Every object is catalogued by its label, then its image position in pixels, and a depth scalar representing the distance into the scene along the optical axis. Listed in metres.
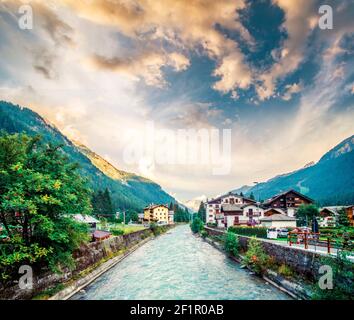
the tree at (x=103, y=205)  101.19
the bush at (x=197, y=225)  80.34
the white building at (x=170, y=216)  180.12
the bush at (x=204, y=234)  66.15
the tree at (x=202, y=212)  142.70
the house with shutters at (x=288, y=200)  80.62
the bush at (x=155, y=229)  83.47
